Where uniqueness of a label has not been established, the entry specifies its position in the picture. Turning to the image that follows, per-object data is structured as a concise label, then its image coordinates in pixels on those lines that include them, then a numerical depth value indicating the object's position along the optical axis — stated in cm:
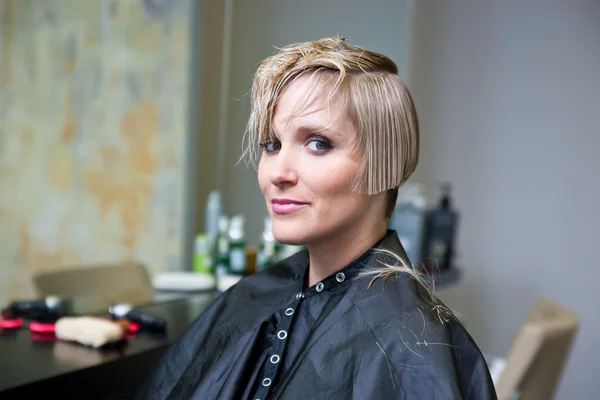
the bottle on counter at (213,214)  328
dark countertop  143
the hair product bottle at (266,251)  312
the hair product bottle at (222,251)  310
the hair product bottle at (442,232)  377
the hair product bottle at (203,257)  313
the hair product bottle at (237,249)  309
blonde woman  111
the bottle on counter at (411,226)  354
